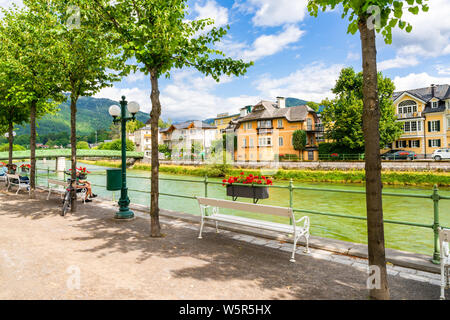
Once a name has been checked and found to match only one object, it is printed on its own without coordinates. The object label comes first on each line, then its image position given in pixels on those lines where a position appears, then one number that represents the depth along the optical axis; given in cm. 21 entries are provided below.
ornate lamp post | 850
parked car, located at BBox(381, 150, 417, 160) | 3666
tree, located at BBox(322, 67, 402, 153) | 3872
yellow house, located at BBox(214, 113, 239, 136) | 9005
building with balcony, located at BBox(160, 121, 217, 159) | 7825
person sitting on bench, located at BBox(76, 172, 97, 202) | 1130
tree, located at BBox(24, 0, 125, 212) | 755
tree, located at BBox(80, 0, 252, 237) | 614
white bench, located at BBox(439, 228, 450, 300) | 355
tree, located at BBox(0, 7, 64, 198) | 1003
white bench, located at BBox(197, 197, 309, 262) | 526
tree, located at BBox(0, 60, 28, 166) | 1138
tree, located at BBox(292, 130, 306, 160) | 4809
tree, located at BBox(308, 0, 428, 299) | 321
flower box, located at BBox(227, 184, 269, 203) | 768
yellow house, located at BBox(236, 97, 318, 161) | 5034
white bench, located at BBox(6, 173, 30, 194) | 1346
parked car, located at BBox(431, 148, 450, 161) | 3249
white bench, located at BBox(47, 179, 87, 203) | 1045
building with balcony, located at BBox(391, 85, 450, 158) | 4212
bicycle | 885
